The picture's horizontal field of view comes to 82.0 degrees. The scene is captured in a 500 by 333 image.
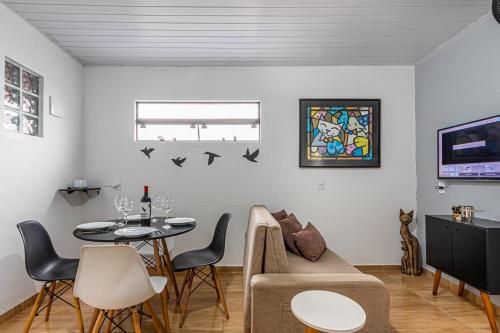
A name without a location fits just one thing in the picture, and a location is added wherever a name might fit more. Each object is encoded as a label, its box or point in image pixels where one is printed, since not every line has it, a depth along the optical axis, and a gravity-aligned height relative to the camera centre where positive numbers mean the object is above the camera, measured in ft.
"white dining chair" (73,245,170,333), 5.75 -2.22
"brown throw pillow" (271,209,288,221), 10.55 -1.70
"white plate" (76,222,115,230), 8.00 -1.59
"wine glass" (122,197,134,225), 8.95 -1.18
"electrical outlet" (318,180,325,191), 12.28 -0.66
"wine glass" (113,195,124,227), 8.96 -1.10
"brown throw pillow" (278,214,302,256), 9.06 -2.00
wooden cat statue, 11.56 -3.26
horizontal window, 12.51 +2.12
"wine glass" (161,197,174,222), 9.80 -1.21
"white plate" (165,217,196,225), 8.88 -1.62
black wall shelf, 10.62 -0.74
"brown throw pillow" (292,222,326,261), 8.63 -2.28
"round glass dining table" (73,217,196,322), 7.06 -1.68
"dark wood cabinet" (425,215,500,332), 7.11 -2.29
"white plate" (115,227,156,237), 7.28 -1.62
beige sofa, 5.93 -2.60
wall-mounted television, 8.07 +0.59
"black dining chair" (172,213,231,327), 8.24 -2.72
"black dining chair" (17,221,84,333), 7.27 -2.61
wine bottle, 8.60 -1.46
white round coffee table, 4.20 -2.26
